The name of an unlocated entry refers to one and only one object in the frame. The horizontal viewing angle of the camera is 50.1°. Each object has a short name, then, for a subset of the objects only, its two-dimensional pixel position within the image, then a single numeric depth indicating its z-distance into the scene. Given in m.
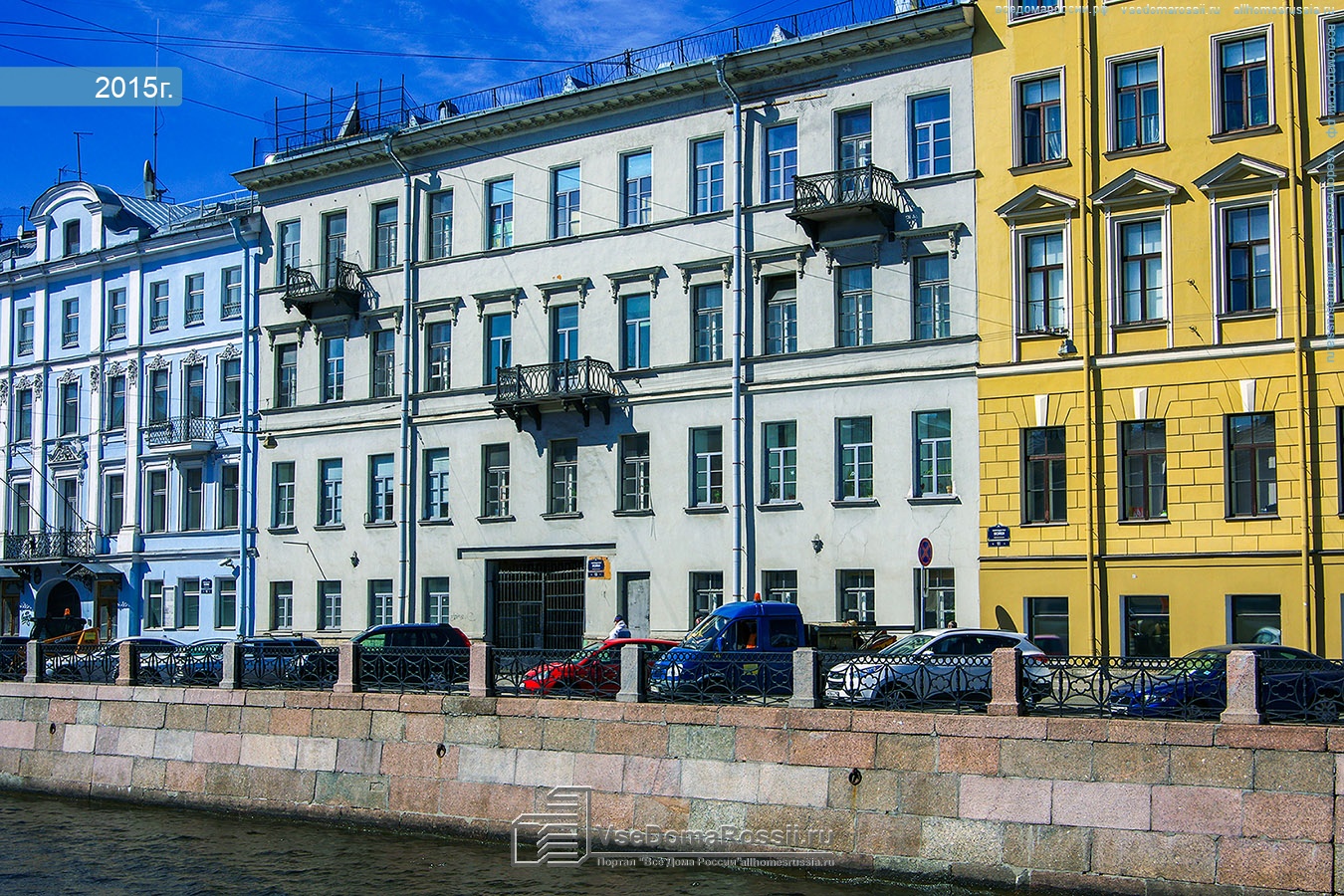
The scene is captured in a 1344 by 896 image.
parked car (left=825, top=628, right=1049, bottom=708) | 17.73
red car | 20.48
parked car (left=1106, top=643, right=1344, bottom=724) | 15.37
